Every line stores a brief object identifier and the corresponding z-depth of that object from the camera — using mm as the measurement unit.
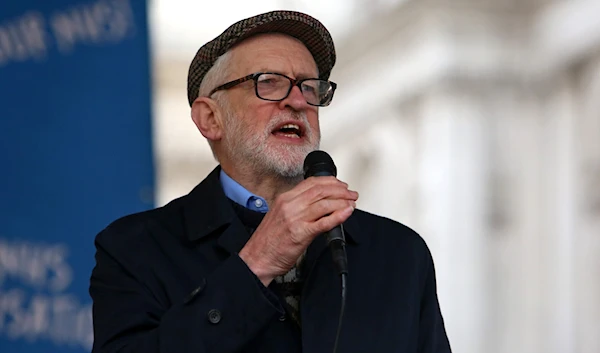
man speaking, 4123
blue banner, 4884
